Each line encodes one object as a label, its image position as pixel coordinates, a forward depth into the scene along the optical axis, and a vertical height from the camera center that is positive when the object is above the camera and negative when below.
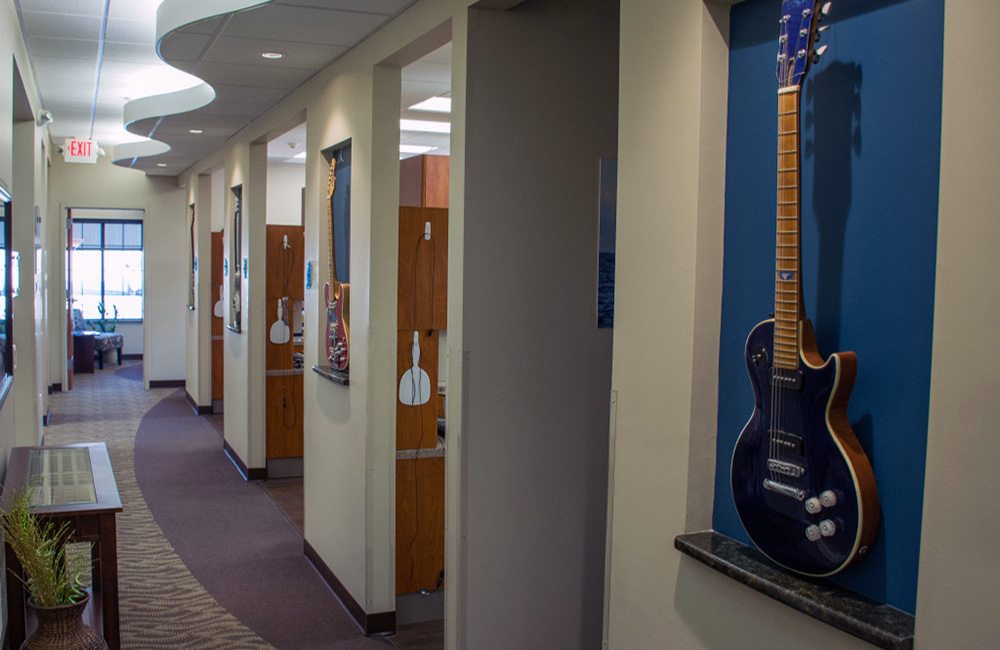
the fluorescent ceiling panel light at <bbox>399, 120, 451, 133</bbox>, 8.71 +1.39
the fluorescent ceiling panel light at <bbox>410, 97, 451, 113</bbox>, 7.44 +1.37
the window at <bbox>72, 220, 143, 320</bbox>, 16.53 -0.03
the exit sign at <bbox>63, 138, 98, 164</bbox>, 9.26 +1.15
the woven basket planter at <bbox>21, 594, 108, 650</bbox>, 3.19 -1.26
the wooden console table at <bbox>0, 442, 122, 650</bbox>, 3.58 -0.95
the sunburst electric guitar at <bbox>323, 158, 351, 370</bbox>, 4.92 -0.23
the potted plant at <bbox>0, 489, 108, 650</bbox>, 3.14 -1.13
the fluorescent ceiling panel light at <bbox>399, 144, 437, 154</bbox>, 10.16 +1.37
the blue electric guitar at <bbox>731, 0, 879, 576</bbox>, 1.83 -0.30
